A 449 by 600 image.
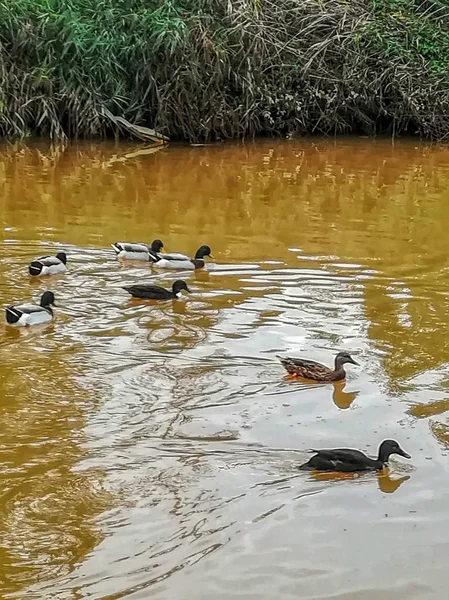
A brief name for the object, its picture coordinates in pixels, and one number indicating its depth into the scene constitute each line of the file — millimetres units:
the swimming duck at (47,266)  9750
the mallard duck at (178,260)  10461
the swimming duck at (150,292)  9188
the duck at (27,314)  8203
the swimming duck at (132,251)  10609
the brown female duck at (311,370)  7113
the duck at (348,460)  5578
